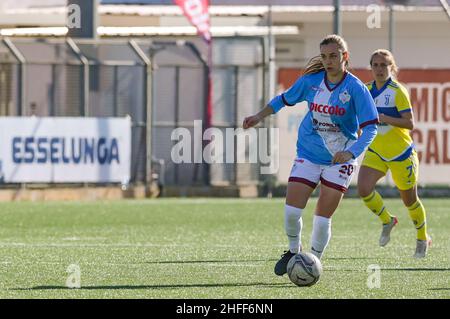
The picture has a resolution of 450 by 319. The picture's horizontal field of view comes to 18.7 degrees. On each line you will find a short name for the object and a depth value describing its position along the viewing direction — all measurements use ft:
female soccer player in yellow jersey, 43.93
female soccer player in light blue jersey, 34.96
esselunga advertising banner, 75.46
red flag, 82.58
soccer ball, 33.37
